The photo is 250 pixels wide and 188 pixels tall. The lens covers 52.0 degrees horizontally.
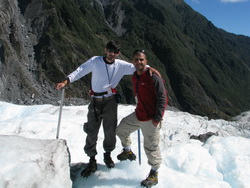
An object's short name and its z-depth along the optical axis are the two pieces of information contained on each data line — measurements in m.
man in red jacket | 5.51
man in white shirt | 6.05
